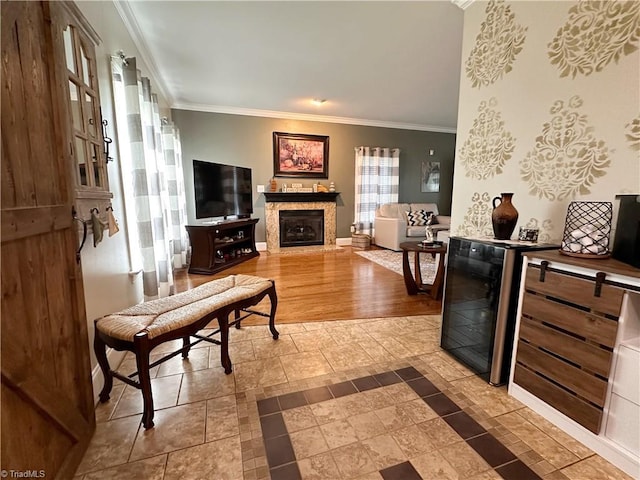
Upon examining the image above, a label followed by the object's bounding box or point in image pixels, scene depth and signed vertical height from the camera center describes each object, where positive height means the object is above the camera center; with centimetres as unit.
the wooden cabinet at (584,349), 113 -64
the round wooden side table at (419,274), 303 -78
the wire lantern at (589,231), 131 -12
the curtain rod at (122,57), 215 +107
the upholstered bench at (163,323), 136 -63
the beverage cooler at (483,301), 159 -60
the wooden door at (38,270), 88 -25
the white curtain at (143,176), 221 +21
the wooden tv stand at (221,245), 395 -66
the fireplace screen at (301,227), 573 -53
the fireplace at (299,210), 556 -21
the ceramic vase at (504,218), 170 -9
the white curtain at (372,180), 606 +47
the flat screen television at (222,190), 403 +17
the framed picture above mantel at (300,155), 553 +91
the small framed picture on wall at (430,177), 666 +60
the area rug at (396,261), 400 -97
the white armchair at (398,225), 548 -45
